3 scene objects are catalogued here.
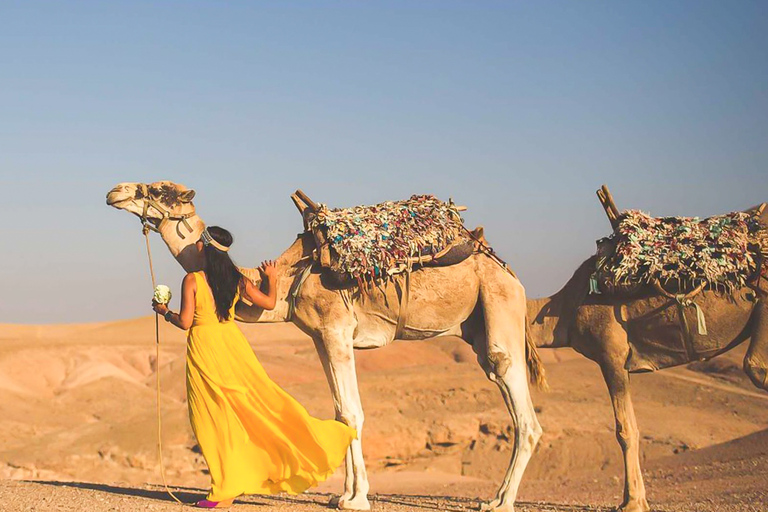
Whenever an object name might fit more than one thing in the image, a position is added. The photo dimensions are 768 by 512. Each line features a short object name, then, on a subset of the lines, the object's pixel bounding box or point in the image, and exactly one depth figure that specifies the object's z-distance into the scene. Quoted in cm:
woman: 832
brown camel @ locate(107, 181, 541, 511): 898
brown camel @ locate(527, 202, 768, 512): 924
